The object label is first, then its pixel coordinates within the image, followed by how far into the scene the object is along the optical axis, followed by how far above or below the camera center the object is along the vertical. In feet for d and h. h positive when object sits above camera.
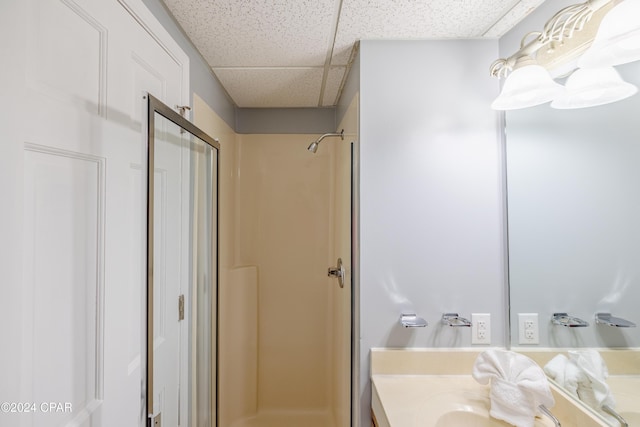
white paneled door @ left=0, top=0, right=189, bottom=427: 1.69 +0.05
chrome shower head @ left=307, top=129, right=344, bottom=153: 5.35 +1.42
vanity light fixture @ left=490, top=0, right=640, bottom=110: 2.15 +1.49
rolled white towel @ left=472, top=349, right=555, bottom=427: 2.87 -1.85
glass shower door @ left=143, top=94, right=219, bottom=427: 2.29 -0.57
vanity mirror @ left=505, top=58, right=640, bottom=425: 2.51 -0.08
